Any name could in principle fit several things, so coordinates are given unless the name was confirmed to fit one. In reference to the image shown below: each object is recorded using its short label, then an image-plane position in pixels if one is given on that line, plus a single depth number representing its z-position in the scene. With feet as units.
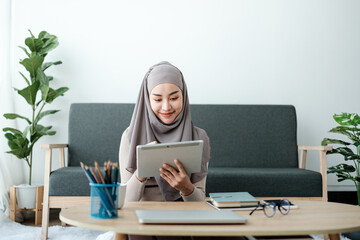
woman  5.79
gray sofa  10.34
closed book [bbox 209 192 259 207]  4.70
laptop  3.65
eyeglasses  4.37
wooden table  3.45
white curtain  10.32
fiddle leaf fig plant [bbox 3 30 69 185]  10.19
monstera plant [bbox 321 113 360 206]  9.75
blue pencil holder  3.94
